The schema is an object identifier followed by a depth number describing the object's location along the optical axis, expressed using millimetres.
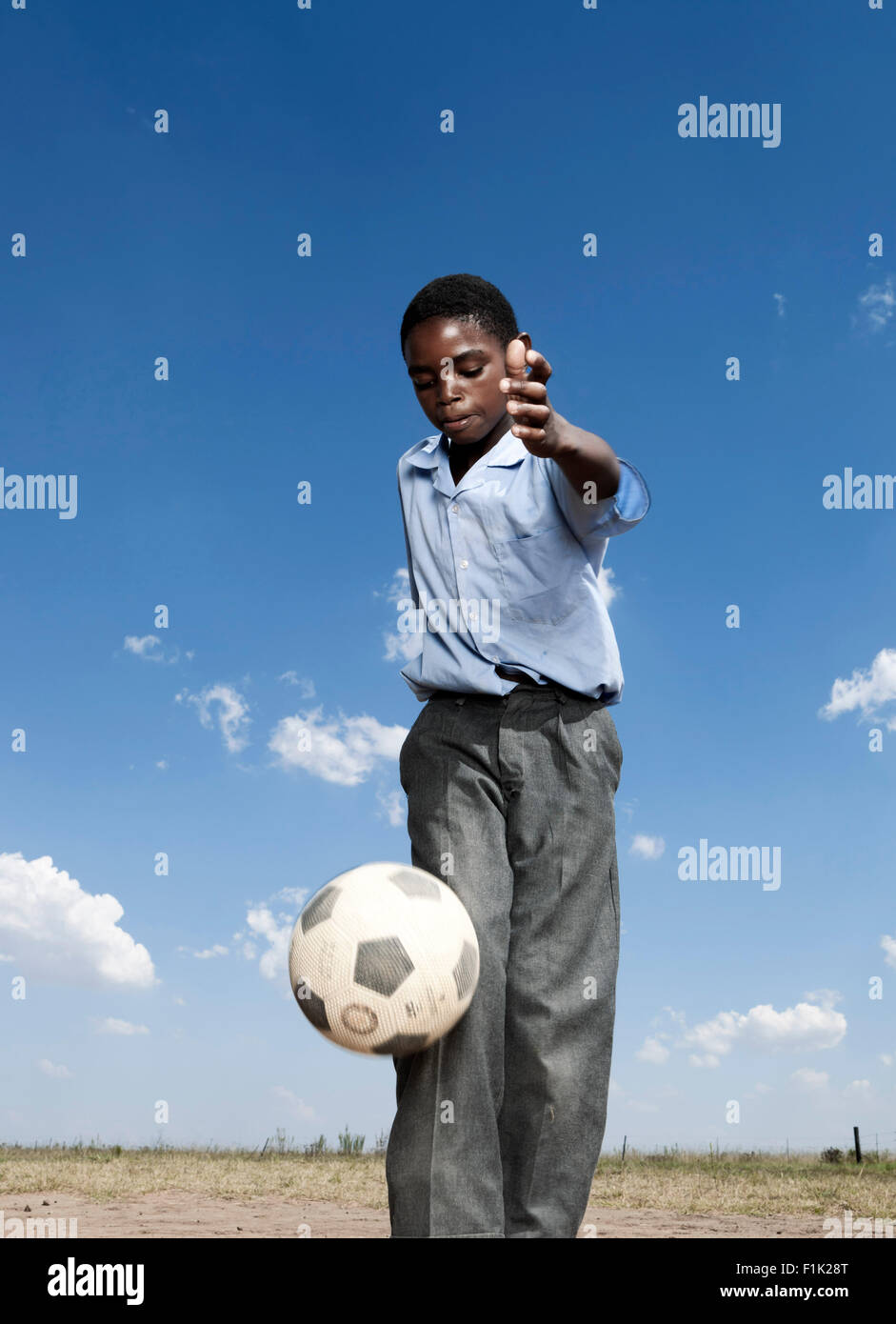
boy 3096
